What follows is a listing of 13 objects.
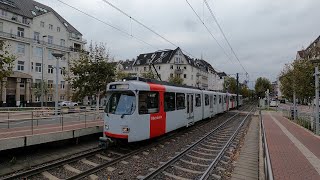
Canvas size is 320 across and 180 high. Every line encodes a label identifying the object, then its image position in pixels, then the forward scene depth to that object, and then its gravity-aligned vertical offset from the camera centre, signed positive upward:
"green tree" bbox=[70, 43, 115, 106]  14.52 +1.57
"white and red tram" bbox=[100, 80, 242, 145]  7.61 -0.70
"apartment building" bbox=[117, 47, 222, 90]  52.94 +8.29
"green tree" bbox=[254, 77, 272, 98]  71.24 +3.61
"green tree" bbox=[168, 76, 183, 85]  38.63 +3.07
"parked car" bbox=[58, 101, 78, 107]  29.24 -1.44
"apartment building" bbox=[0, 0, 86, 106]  30.71 +8.74
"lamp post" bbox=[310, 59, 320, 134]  10.48 +0.24
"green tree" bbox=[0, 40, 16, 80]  7.57 +1.29
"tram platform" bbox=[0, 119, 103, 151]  6.61 -1.56
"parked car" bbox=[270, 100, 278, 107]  41.44 -1.95
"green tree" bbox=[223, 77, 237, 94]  60.81 +3.30
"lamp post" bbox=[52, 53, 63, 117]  12.65 +2.59
